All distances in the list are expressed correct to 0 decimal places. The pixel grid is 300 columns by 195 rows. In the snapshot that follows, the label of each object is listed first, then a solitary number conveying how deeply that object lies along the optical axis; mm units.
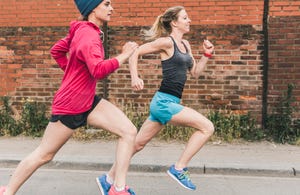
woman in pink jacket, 3508
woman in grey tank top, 4113
